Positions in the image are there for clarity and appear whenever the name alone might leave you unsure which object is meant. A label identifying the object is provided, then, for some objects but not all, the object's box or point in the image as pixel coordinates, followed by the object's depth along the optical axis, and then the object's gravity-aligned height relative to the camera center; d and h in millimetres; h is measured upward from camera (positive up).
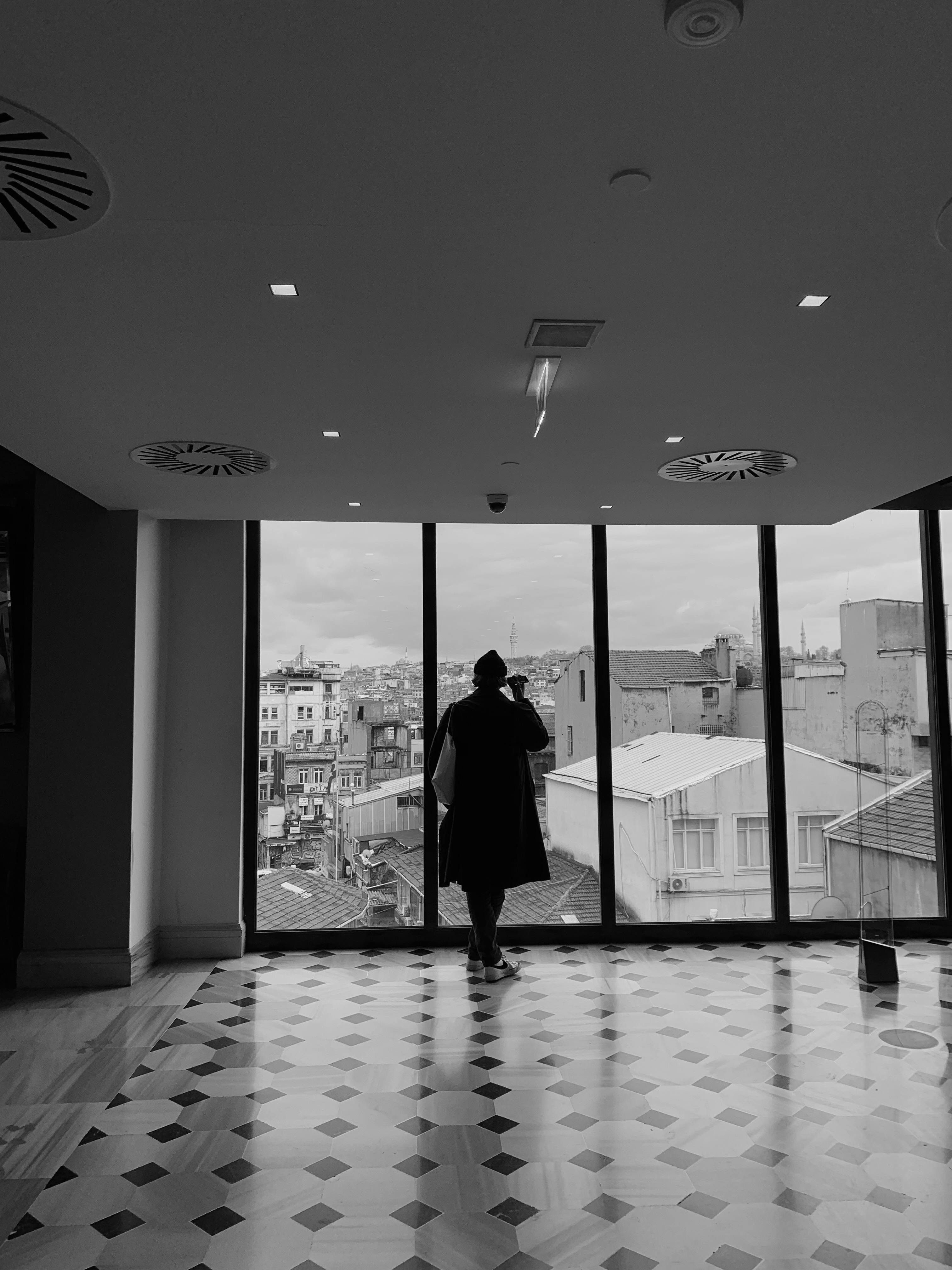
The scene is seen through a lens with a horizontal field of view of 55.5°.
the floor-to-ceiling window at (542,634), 6309 +427
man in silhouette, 5367 -680
